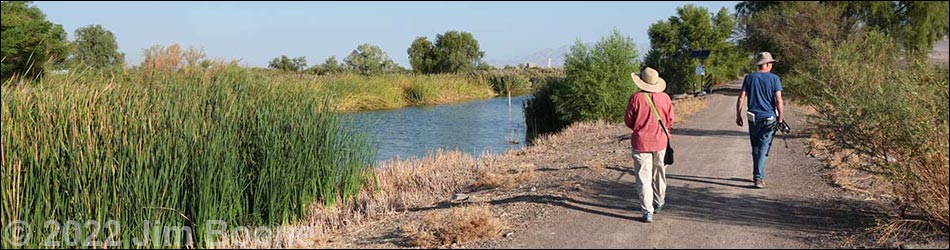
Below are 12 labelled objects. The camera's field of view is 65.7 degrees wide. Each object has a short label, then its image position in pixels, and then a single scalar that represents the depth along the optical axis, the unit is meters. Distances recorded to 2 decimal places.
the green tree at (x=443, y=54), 72.06
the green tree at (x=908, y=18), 35.44
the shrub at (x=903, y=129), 6.32
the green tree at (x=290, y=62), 51.75
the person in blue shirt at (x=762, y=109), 8.59
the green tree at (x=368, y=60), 68.94
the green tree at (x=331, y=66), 60.82
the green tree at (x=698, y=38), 45.84
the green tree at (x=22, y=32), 13.39
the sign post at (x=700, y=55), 30.21
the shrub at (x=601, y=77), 22.25
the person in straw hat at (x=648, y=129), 6.95
